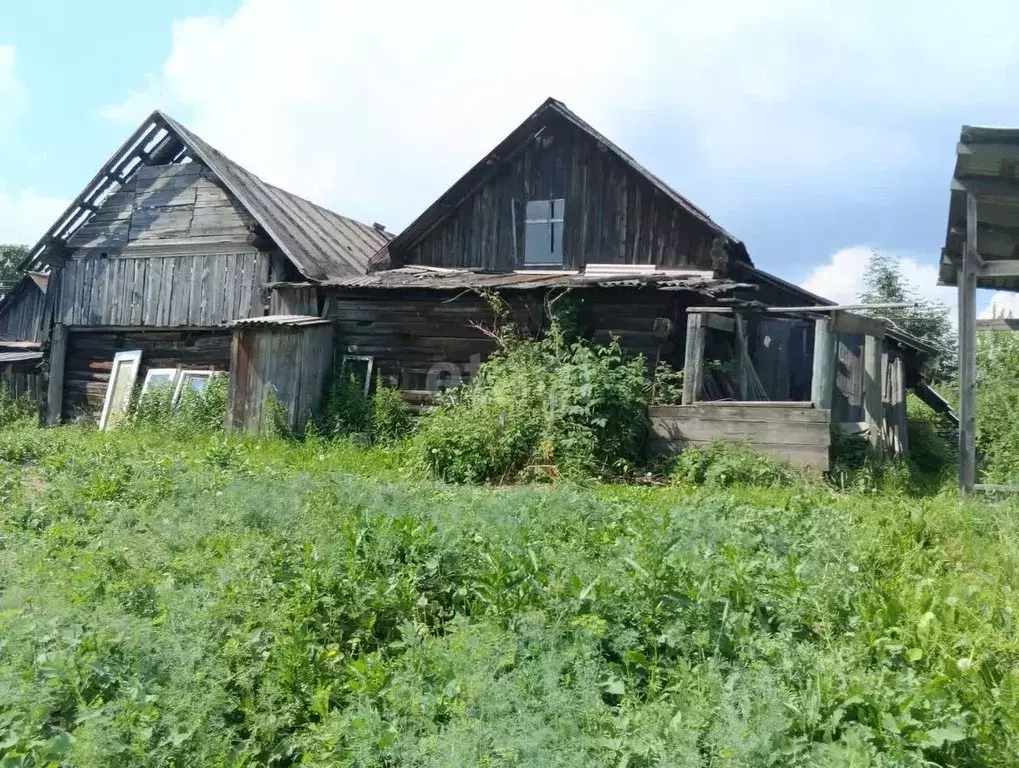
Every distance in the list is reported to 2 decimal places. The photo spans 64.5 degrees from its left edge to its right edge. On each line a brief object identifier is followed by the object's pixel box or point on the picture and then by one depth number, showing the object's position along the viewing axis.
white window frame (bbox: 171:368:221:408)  14.74
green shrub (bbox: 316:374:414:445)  12.62
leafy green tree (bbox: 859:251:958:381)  23.08
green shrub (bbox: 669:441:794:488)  9.09
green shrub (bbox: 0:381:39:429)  15.56
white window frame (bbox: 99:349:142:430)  15.48
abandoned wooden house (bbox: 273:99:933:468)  11.96
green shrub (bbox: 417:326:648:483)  9.70
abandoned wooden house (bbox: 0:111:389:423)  15.23
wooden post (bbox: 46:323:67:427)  16.78
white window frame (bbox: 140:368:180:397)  15.31
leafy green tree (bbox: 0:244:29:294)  48.06
